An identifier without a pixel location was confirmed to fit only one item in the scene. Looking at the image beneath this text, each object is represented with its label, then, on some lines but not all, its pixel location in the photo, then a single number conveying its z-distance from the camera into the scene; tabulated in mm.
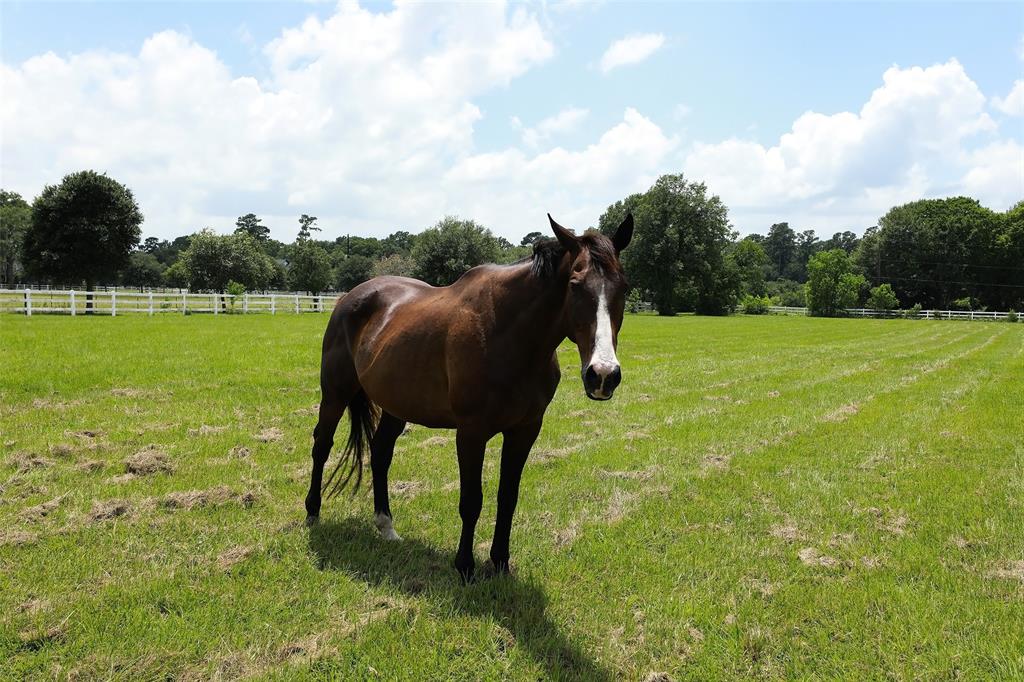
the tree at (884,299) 67312
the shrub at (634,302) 65694
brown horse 3146
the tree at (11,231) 70875
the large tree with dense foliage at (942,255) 74375
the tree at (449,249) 56812
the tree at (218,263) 62781
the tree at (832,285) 65938
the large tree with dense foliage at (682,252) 61688
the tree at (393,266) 75962
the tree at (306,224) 111312
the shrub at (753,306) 72750
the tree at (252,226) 139500
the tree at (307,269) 81312
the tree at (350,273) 93456
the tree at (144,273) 98375
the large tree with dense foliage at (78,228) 37688
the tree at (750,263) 83188
